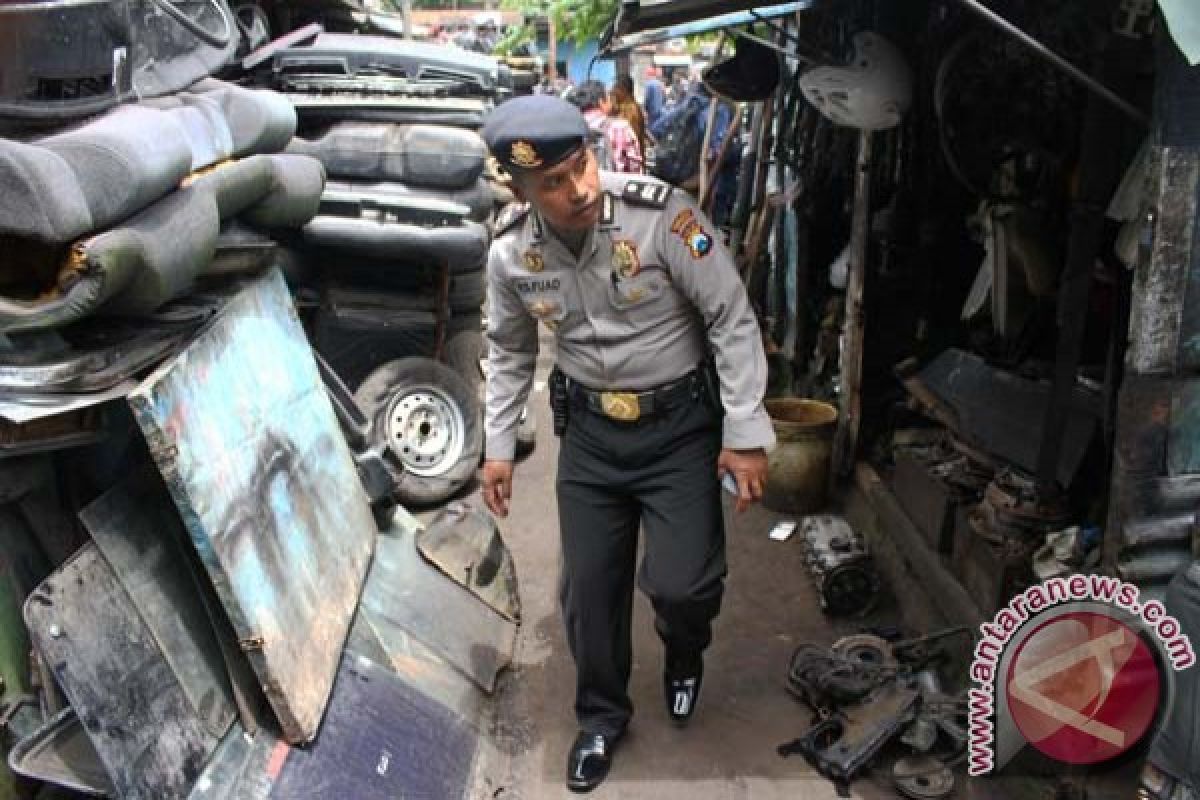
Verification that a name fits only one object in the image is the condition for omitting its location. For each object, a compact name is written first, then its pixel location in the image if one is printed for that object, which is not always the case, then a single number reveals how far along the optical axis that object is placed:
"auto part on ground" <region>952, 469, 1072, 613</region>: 3.40
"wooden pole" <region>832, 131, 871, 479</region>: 4.98
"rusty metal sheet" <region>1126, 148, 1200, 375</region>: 2.31
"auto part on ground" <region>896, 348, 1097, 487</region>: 3.39
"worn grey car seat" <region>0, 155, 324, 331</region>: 2.44
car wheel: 5.27
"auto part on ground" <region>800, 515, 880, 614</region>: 4.32
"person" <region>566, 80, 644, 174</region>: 9.42
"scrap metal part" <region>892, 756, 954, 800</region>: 3.06
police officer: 2.95
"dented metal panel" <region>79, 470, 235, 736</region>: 2.63
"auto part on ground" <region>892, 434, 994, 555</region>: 3.96
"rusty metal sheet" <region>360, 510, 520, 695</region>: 3.61
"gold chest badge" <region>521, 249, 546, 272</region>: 3.07
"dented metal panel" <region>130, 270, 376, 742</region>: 2.64
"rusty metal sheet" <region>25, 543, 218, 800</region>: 2.32
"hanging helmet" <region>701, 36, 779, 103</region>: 5.17
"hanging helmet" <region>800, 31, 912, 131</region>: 4.15
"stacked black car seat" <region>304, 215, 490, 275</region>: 5.04
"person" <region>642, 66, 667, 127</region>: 14.32
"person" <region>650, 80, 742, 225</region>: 9.33
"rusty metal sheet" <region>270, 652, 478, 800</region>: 2.76
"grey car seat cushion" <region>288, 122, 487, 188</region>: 5.18
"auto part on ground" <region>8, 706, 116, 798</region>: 2.35
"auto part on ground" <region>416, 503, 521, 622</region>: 4.14
